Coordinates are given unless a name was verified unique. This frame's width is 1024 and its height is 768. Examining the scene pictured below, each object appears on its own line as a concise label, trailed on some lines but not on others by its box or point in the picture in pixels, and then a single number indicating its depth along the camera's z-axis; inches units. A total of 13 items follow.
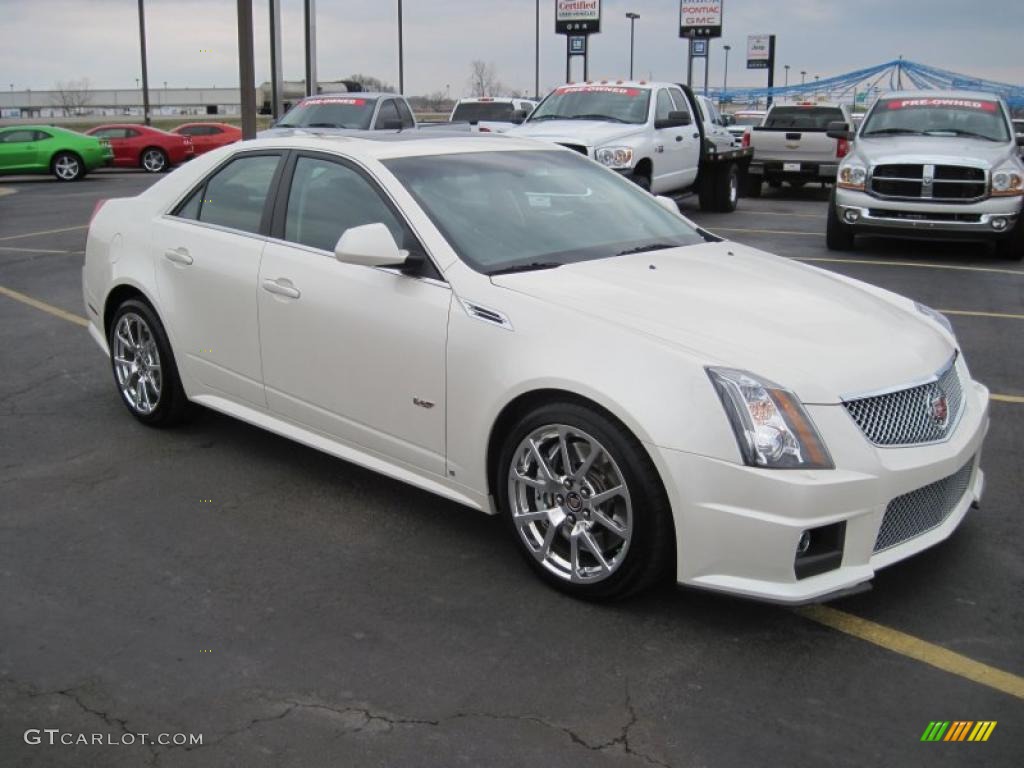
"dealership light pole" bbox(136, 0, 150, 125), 1747.0
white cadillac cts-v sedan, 134.5
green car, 1020.5
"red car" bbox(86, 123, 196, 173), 1149.1
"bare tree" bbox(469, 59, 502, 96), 3721.2
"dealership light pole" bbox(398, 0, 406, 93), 1907.0
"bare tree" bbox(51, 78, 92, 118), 3941.9
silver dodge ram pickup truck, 462.3
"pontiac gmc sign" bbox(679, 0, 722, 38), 2305.6
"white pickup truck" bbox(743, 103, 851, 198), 788.0
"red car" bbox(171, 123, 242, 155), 1208.2
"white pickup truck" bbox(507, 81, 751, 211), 530.2
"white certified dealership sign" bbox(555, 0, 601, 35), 2236.7
